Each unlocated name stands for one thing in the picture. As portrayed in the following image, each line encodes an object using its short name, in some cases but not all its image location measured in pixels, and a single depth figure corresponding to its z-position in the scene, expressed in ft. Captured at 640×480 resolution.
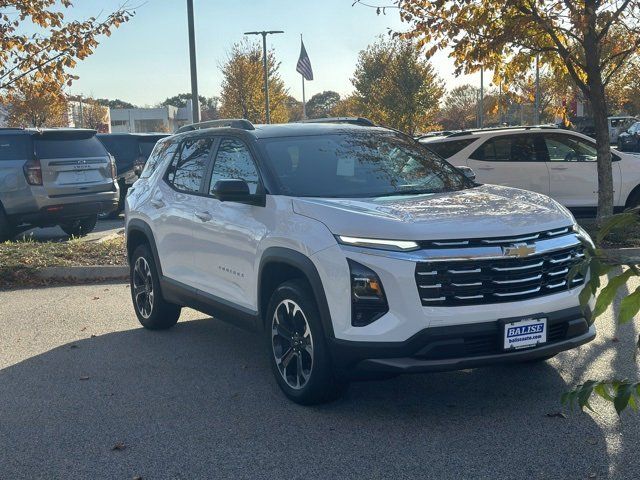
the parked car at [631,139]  130.93
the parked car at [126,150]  58.03
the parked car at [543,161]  44.11
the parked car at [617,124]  166.66
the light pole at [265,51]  120.47
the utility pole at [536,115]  127.13
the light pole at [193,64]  54.03
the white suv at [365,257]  15.31
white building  357.82
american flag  110.42
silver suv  42.32
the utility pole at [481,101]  180.04
